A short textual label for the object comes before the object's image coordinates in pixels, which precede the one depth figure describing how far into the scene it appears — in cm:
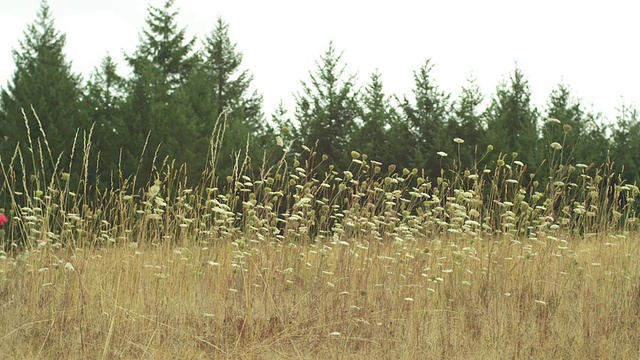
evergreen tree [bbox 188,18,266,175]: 1869
